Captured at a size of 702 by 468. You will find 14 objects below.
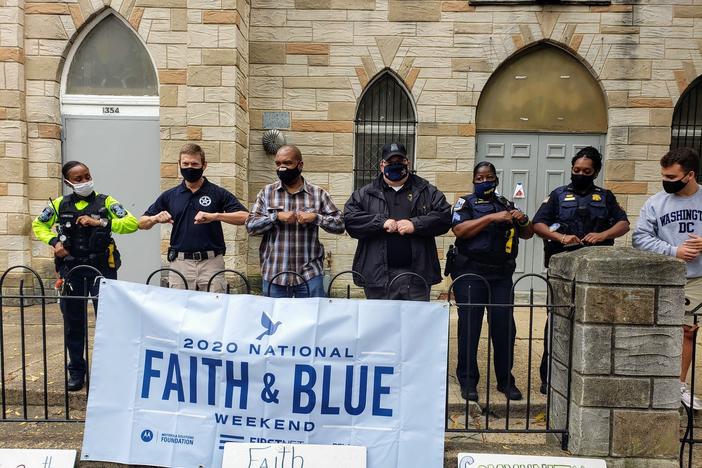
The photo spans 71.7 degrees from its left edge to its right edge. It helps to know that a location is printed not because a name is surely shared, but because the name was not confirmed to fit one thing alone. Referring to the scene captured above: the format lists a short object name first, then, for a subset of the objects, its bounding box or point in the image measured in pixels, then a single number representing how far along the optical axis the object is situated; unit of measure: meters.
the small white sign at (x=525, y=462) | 2.80
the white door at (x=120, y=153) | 7.04
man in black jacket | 3.70
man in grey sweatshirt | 3.51
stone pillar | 2.81
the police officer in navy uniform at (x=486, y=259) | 3.74
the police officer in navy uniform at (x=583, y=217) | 3.83
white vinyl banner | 2.82
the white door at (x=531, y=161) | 7.47
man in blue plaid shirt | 3.80
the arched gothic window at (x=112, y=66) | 7.01
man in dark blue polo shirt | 4.00
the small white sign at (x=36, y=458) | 2.80
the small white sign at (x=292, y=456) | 2.72
